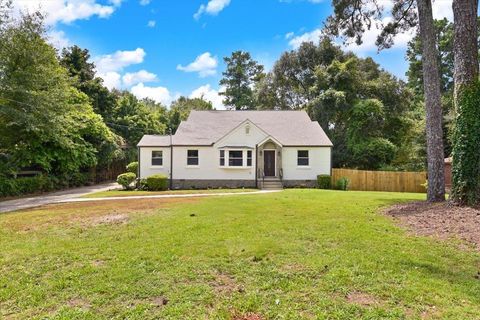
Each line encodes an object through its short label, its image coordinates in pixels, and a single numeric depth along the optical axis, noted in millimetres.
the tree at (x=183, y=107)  50588
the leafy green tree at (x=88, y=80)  33500
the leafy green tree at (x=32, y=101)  17969
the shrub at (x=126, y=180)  24312
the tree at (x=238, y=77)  54156
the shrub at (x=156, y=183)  23453
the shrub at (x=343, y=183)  23625
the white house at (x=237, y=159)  24844
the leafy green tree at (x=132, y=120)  40281
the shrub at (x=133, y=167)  29142
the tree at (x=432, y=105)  11836
